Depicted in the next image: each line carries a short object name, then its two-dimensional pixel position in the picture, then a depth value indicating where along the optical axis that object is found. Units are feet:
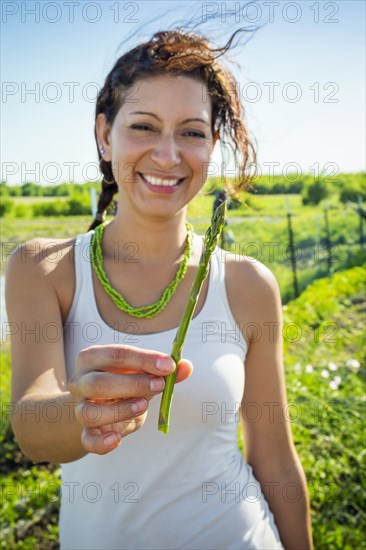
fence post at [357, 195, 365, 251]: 29.94
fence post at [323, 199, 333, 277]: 28.13
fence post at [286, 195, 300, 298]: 23.92
